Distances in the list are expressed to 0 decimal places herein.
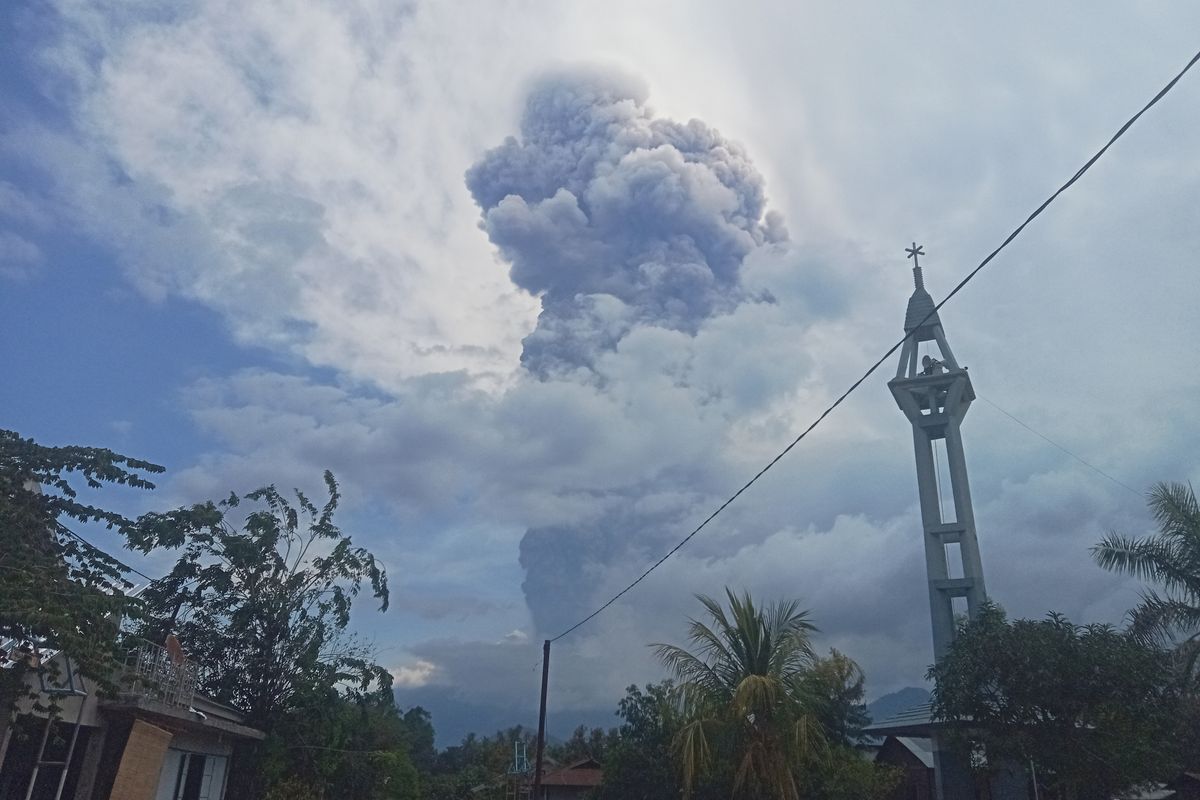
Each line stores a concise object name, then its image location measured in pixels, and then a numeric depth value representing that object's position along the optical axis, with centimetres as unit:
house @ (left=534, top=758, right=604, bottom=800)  4534
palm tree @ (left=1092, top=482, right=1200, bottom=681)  2072
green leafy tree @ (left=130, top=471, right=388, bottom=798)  2653
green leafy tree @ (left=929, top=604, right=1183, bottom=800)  1761
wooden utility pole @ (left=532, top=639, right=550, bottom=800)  2627
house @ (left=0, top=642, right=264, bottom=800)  1591
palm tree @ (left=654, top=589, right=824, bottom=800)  1596
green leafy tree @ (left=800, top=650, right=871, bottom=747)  3438
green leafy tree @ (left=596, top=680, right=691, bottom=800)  2686
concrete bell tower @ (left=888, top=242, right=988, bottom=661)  2844
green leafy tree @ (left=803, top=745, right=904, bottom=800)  2194
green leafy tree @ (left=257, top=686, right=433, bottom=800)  2562
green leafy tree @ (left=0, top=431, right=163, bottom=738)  1311
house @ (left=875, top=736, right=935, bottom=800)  3000
